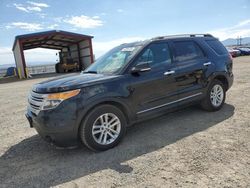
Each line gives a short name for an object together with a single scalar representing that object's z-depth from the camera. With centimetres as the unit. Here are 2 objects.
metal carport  2069
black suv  301
